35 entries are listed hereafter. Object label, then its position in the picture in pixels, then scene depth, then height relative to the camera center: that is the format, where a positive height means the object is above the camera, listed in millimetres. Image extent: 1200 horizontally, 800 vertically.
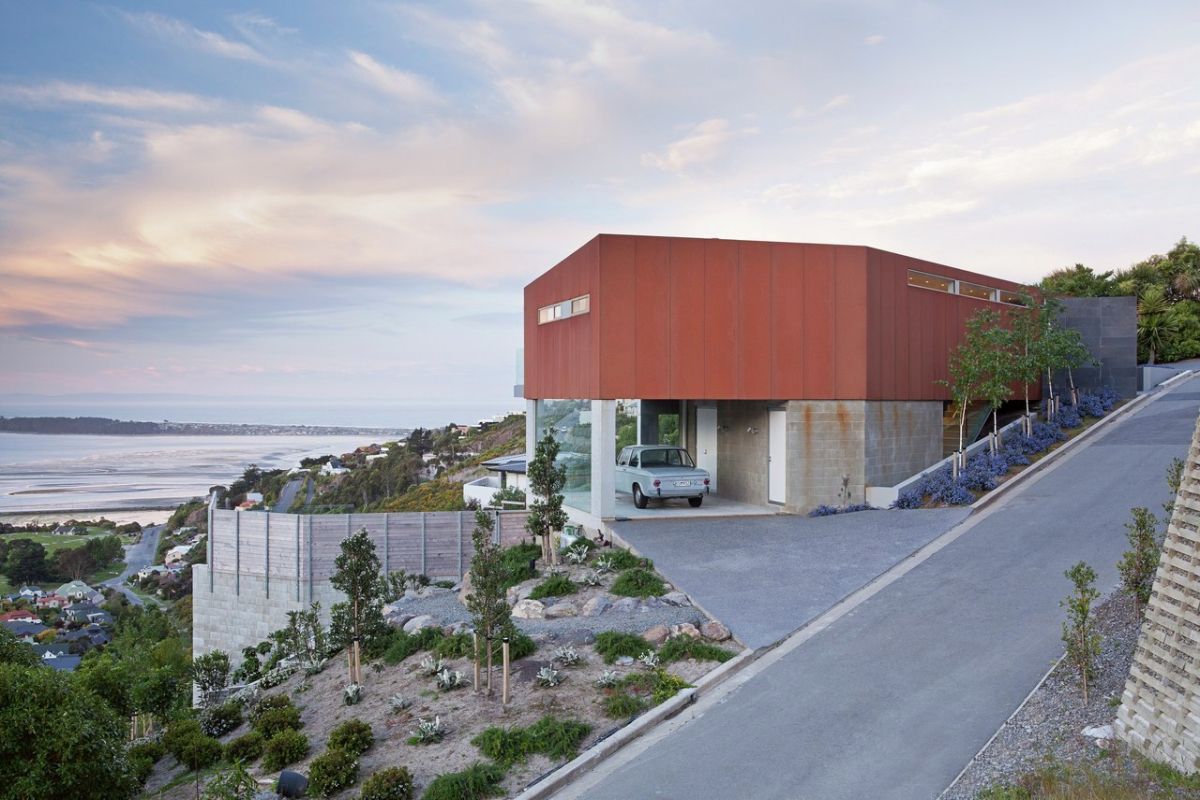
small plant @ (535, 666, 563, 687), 8992 -3275
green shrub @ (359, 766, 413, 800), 6863 -3520
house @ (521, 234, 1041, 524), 17578 +1336
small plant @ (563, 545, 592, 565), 15234 -3006
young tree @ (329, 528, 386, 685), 10773 -2825
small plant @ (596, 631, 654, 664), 9680 -3159
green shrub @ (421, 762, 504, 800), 6738 -3470
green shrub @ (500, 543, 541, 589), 15047 -3286
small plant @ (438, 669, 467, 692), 9469 -3490
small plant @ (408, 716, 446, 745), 8070 -3556
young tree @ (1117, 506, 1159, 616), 8961 -1939
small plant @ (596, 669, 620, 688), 8789 -3232
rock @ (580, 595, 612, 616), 11773 -3186
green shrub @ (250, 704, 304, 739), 9727 -4135
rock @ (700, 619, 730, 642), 9930 -3032
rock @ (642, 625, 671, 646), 10069 -3116
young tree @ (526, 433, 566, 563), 15789 -1879
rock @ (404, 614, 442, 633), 12555 -3708
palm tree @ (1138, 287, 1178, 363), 37125 +4240
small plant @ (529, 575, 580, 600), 13156 -3208
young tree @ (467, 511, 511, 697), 9039 -2351
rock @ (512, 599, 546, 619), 12133 -3326
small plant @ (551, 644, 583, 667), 9558 -3227
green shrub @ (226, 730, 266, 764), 9297 -4287
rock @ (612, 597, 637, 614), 11602 -3125
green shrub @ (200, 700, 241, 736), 11102 -4695
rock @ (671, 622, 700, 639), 9953 -3028
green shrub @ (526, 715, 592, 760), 7383 -3363
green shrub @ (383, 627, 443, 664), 11500 -3704
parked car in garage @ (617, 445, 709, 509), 18609 -1685
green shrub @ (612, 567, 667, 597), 12195 -2966
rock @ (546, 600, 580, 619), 12023 -3295
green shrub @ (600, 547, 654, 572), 13609 -2869
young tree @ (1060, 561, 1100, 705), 7465 -2421
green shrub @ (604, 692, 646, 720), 8031 -3264
